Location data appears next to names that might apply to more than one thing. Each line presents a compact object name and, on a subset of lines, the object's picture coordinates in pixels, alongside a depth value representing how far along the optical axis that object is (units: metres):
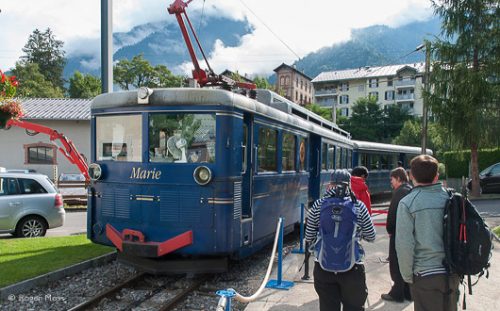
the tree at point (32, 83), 48.78
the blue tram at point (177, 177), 6.22
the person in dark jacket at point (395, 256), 5.44
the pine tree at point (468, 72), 19.06
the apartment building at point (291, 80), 87.75
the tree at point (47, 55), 69.38
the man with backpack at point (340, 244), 3.71
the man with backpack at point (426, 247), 3.29
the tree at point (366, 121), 60.56
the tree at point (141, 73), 55.16
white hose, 3.57
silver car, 10.29
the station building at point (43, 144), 24.28
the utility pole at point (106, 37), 10.38
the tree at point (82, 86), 56.88
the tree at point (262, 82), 48.33
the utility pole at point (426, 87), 20.20
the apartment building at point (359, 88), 87.44
